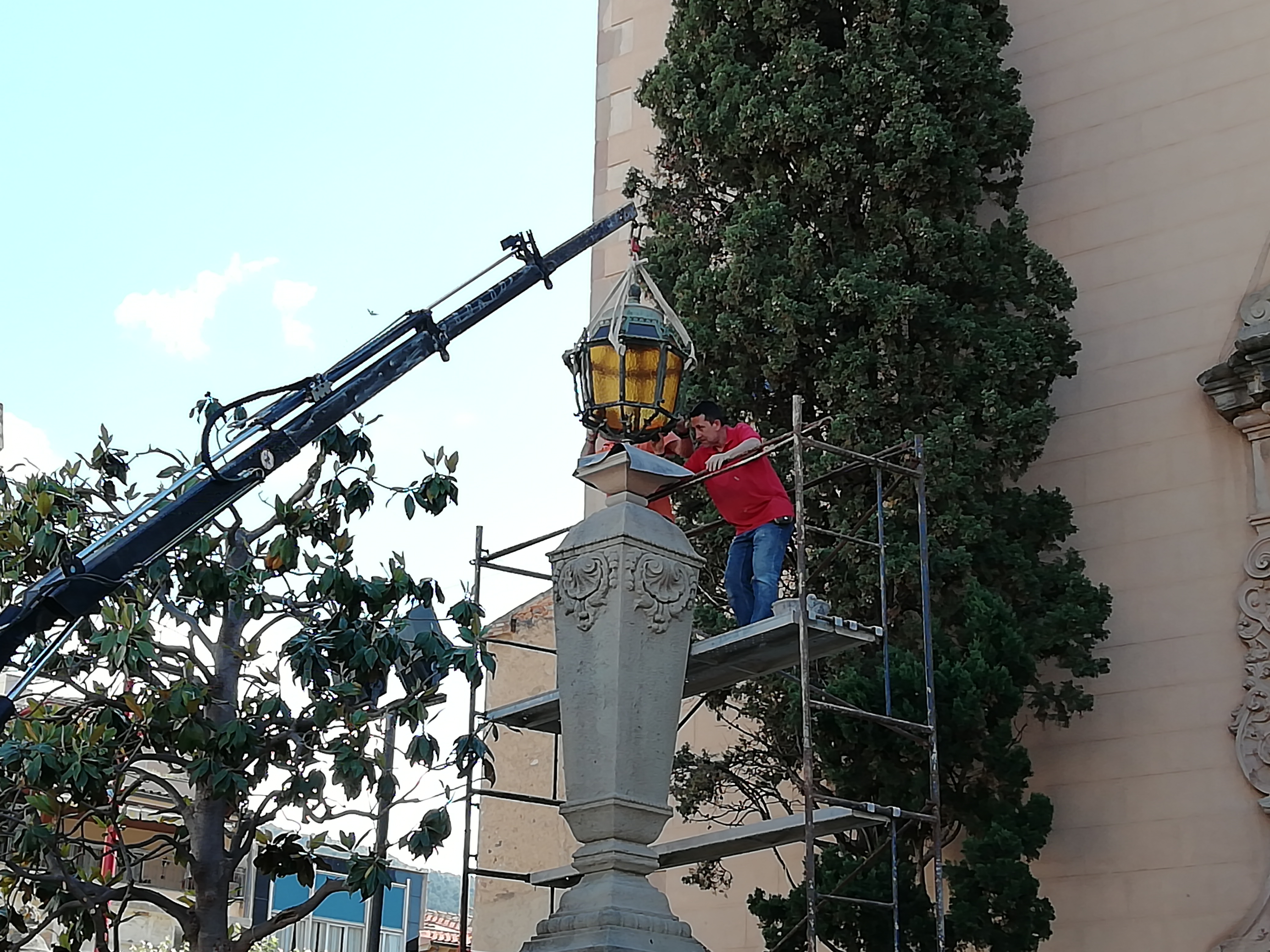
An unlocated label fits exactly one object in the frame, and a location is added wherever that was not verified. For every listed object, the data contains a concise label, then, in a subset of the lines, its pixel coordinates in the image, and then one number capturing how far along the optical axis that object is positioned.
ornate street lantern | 6.54
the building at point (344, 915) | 30.06
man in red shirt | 8.02
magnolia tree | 8.12
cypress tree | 9.22
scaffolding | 7.71
